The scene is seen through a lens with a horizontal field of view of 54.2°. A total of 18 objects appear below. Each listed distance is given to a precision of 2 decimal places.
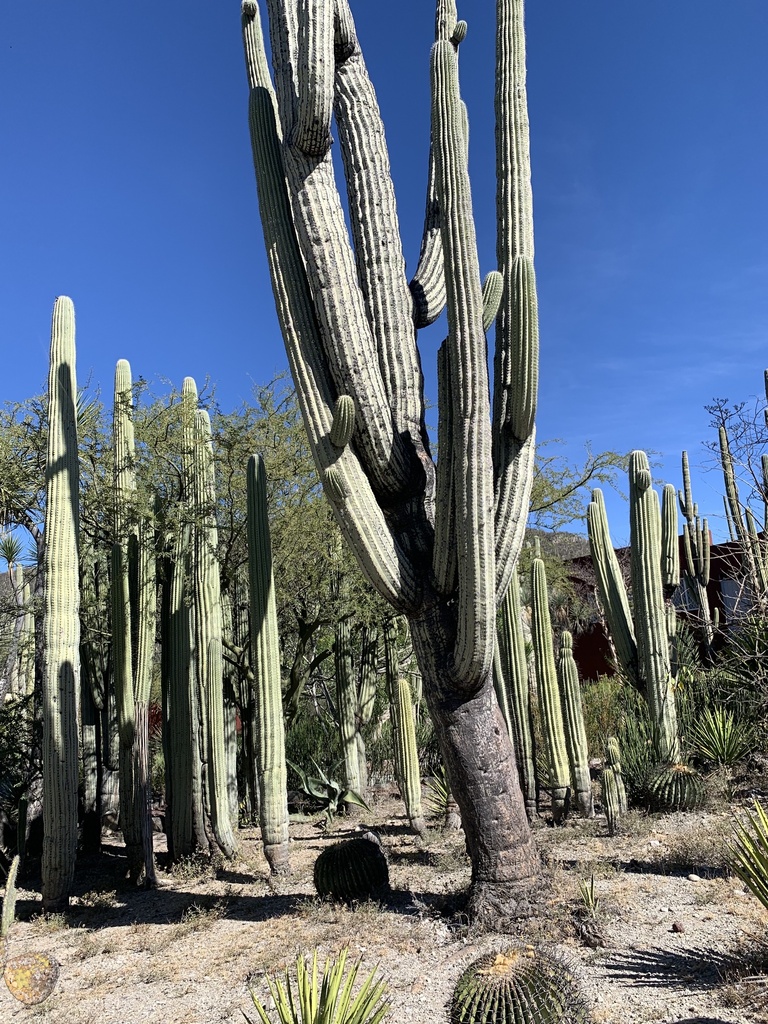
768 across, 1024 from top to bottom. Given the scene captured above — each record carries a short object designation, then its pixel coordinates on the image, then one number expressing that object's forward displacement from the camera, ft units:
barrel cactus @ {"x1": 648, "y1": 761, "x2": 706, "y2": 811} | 23.21
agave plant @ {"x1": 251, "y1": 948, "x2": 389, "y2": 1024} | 9.83
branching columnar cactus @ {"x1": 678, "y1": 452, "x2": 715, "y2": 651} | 46.34
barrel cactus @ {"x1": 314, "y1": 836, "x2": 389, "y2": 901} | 18.01
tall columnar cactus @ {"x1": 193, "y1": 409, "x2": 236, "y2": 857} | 23.82
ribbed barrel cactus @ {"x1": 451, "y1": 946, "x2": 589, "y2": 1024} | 11.08
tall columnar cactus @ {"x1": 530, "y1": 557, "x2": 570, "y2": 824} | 22.94
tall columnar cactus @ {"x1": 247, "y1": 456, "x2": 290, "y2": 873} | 20.28
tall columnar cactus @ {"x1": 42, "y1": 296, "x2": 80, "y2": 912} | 21.31
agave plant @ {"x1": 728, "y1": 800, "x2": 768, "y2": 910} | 12.20
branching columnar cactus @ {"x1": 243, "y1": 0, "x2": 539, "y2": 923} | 14.78
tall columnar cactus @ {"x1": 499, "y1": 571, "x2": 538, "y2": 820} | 23.63
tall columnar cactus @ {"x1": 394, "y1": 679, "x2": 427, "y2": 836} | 25.02
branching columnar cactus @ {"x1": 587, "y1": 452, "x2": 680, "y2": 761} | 25.79
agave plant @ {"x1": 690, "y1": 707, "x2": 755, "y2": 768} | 27.09
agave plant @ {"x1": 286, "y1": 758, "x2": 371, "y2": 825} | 31.47
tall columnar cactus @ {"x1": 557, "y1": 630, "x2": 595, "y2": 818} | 23.59
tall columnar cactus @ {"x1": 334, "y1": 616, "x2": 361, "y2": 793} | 33.83
